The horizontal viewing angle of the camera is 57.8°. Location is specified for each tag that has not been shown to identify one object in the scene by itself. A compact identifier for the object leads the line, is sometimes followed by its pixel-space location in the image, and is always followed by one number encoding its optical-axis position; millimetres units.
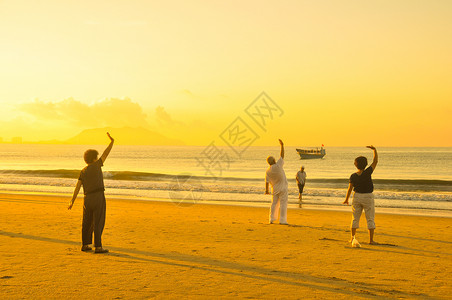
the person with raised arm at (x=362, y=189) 8461
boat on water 113312
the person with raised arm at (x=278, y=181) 11367
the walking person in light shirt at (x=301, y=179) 21031
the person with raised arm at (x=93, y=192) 7316
